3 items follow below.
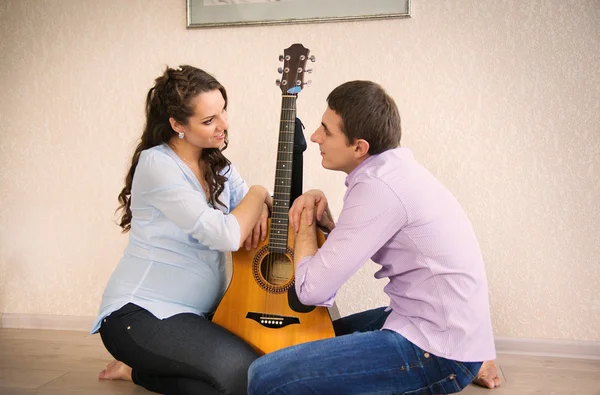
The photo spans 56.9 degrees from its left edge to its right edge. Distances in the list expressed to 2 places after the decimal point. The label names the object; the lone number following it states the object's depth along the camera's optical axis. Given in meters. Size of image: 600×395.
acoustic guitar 1.68
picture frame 2.40
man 1.29
